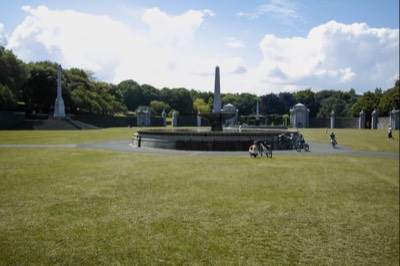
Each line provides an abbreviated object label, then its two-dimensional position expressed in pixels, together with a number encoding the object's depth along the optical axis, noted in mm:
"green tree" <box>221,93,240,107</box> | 117475
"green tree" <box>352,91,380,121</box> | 85938
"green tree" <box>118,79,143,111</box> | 119625
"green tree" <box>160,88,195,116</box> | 117500
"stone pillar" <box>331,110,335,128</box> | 85250
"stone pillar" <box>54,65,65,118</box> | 64500
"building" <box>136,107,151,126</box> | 86500
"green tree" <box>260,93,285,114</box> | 116688
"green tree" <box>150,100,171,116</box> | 112312
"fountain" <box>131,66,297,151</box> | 24609
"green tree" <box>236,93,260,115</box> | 115188
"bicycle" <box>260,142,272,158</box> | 20703
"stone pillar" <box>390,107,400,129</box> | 65125
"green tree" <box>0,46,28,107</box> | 49719
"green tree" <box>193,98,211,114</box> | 113500
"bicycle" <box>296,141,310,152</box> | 24828
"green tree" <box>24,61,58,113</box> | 66500
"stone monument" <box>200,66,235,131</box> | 32344
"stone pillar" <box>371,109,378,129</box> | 75812
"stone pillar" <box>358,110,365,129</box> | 80875
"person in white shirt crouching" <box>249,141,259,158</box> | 20219
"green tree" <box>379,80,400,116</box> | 74438
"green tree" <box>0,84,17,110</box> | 48781
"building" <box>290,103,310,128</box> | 84438
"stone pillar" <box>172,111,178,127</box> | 88556
